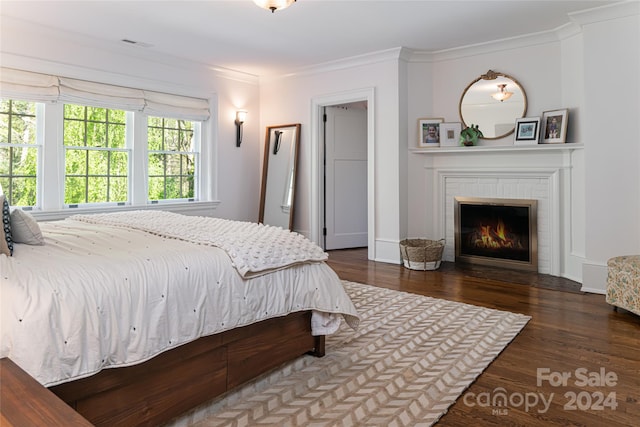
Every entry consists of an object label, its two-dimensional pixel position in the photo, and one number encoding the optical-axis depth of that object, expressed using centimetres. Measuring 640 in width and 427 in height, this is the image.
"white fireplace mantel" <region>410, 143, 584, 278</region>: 447
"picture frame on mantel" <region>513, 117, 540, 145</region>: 454
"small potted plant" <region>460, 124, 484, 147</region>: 496
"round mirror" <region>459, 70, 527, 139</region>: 479
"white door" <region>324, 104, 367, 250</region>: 614
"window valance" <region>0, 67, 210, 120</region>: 409
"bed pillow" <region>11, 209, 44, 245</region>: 204
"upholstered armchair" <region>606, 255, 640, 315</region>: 311
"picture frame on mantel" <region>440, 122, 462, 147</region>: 511
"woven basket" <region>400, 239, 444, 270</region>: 479
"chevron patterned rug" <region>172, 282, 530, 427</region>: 188
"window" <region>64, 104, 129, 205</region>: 462
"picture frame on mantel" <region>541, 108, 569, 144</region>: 434
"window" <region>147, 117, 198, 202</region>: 533
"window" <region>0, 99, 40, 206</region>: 419
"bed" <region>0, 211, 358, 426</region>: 140
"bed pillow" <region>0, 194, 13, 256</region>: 177
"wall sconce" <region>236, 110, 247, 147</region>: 609
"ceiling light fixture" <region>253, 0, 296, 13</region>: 322
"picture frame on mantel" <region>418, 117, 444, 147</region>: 519
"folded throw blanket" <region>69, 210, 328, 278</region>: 201
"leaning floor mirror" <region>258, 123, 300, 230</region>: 612
